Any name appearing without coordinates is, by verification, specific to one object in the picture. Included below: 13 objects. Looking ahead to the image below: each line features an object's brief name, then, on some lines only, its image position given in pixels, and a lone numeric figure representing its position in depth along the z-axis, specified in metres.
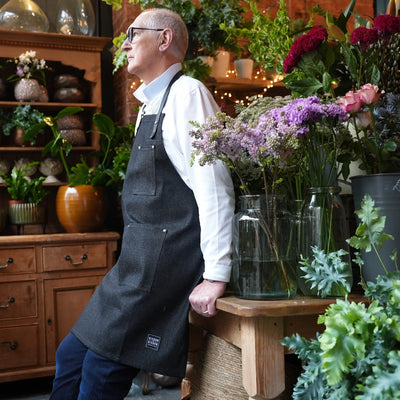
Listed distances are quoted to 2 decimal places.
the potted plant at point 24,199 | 3.49
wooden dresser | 3.23
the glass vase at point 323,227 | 1.35
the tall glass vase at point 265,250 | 1.35
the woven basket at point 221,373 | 1.62
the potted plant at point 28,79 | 3.65
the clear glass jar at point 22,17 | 3.64
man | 1.49
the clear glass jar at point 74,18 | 3.81
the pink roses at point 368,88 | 1.31
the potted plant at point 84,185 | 3.49
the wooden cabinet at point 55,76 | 3.66
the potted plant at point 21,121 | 3.65
